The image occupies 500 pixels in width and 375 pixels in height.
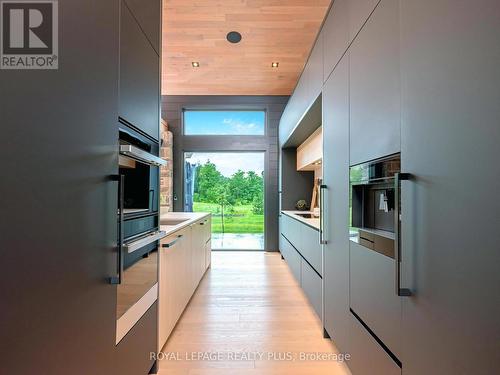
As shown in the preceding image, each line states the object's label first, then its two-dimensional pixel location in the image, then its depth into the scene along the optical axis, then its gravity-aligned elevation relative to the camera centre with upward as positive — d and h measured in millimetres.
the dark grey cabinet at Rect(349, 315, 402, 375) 1238 -832
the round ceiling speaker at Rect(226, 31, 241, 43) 3579 +2090
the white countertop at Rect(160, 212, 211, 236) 2245 -331
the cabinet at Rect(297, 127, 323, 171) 3648 +606
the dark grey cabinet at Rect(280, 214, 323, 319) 2441 -745
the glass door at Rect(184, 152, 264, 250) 5688 +49
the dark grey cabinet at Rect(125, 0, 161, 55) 1438 +1019
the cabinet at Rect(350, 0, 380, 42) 1425 +1013
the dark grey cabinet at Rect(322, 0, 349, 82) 1786 +1150
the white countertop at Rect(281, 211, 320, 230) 2645 -320
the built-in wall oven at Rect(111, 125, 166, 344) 1262 -214
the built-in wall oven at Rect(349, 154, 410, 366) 1168 -298
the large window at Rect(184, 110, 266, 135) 5660 +1471
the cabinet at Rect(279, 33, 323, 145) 2463 +1161
